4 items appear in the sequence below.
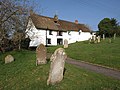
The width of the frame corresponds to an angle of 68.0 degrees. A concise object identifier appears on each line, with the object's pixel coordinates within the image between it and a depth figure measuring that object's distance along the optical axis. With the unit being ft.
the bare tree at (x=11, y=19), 42.82
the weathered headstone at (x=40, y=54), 25.69
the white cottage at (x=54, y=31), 79.44
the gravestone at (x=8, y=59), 31.20
